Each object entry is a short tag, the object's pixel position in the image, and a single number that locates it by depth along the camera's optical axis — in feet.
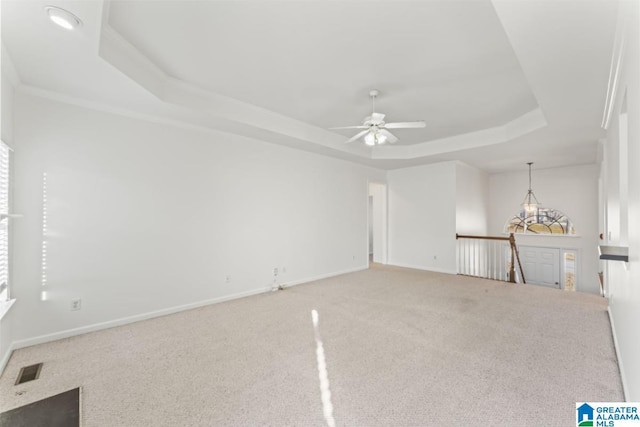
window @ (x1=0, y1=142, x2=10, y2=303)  7.94
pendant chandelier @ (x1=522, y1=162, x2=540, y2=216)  23.27
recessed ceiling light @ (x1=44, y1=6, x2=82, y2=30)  5.56
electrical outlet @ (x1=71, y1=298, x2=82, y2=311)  9.78
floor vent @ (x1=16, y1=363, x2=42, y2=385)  7.25
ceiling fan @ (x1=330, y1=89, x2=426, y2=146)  10.59
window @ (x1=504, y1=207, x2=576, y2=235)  22.74
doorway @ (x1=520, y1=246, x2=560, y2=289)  23.07
